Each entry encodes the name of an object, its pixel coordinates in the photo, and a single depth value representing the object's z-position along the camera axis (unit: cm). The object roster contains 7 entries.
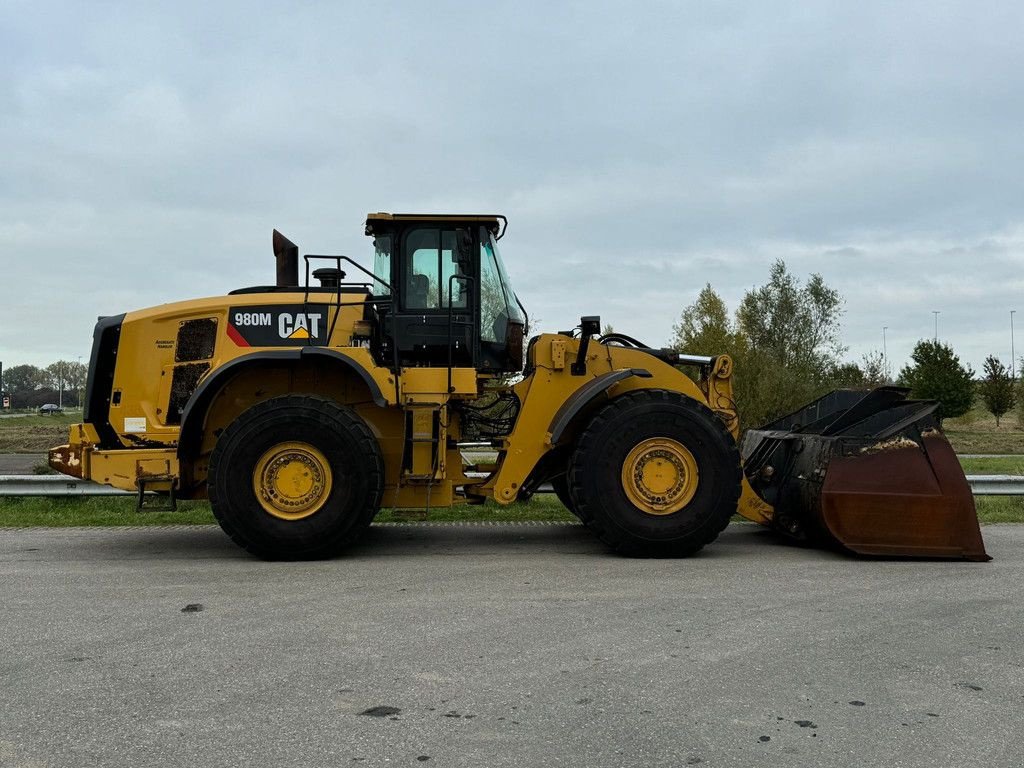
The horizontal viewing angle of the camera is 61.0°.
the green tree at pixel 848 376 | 2872
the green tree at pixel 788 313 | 4612
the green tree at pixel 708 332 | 2538
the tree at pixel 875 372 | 3253
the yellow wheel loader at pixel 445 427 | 689
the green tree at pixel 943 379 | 4022
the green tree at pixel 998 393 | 4172
